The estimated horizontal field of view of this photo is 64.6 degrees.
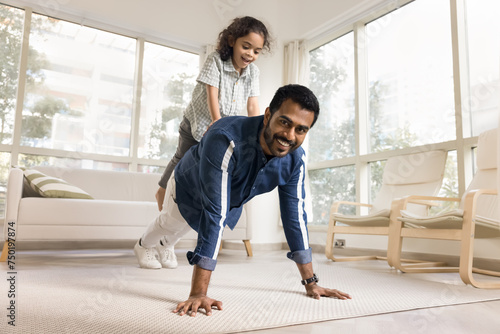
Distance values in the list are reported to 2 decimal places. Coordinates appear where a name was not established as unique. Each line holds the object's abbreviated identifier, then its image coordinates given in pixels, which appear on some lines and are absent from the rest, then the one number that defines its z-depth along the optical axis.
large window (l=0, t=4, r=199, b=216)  4.25
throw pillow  2.87
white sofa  2.73
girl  1.88
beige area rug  1.13
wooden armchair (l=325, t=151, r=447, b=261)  2.97
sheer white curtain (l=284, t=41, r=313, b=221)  4.96
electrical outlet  4.18
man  1.28
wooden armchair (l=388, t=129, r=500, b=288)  2.08
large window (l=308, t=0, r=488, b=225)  3.20
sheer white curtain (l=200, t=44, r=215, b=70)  5.20
